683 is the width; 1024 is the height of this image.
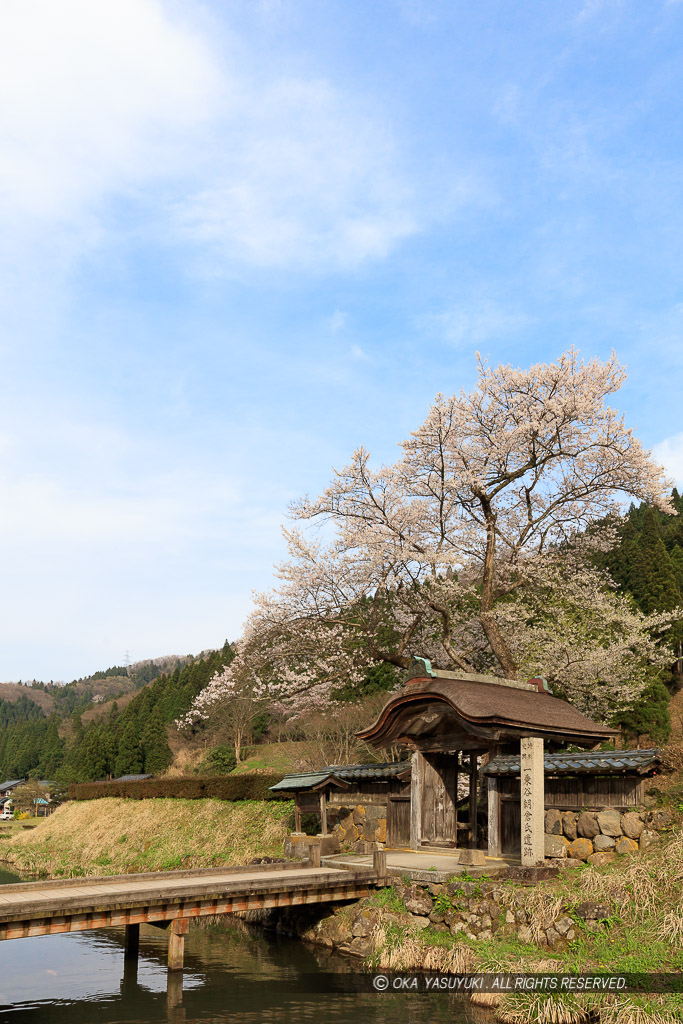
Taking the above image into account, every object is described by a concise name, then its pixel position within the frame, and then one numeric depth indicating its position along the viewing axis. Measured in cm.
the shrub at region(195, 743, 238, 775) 4447
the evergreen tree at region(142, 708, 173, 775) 6400
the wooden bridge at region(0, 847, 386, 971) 1212
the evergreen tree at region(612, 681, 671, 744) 3266
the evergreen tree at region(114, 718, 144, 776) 6581
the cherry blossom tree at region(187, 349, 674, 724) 2242
